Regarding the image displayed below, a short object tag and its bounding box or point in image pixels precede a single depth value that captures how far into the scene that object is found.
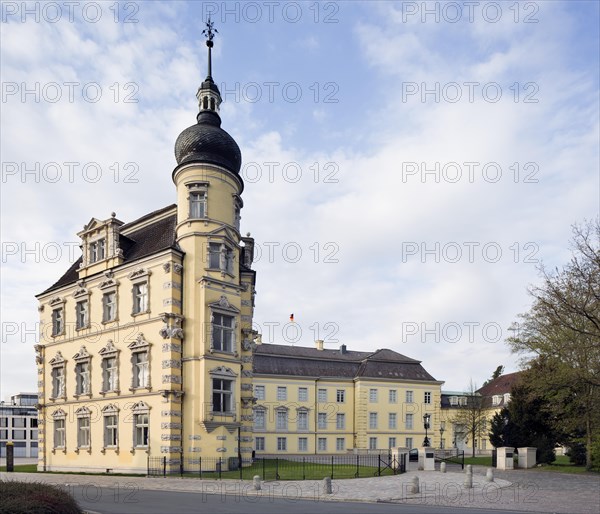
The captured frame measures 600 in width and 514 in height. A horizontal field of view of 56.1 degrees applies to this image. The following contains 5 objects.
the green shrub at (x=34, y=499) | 11.09
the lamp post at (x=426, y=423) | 38.97
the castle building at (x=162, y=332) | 31.20
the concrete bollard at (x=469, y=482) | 23.80
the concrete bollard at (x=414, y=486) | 21.73
